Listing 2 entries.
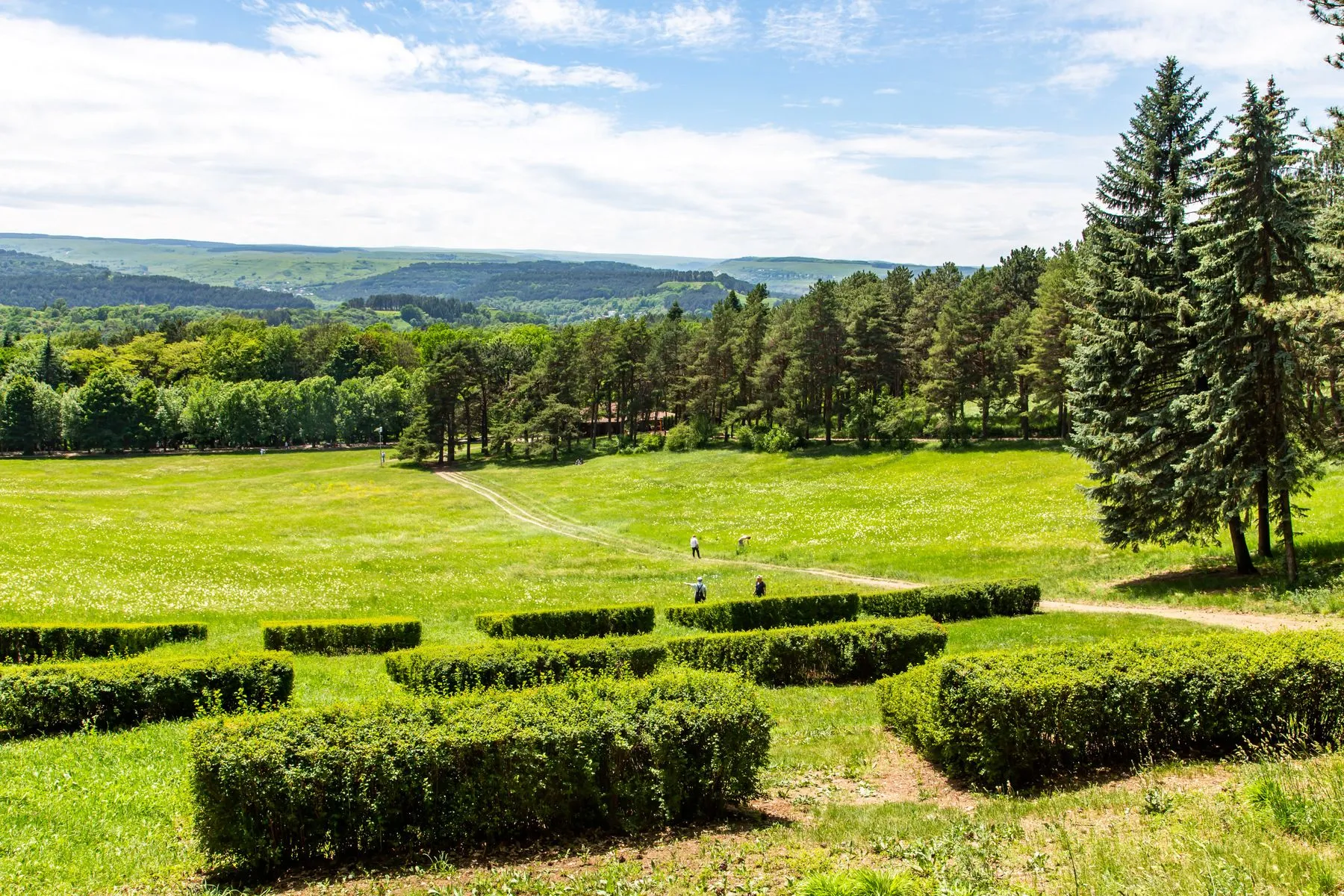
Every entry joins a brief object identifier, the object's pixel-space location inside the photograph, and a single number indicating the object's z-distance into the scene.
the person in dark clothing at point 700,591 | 30.77
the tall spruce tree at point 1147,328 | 28.41
